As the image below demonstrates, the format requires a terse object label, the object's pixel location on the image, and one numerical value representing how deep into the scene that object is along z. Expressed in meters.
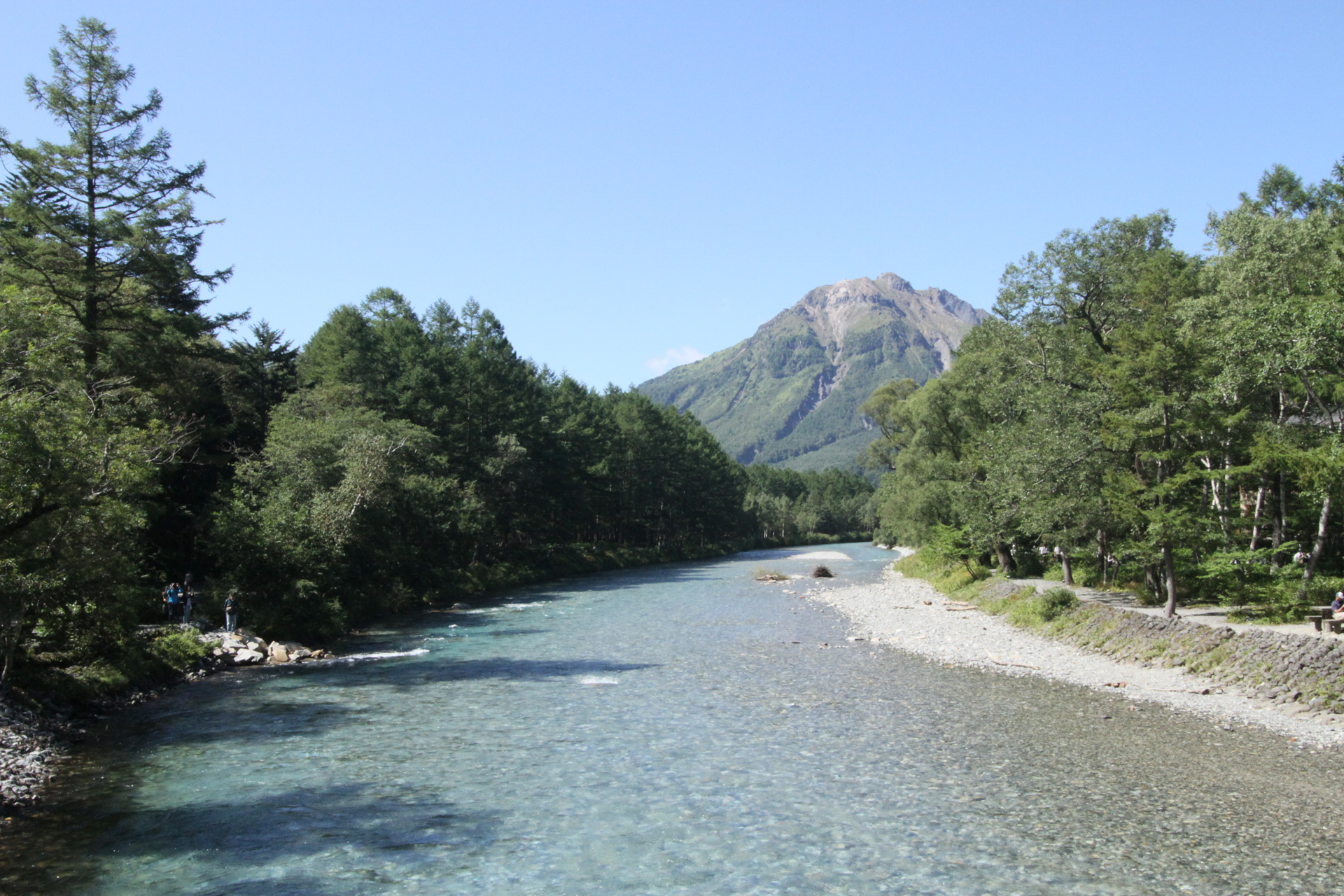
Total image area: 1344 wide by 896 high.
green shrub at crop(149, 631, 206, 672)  25.31
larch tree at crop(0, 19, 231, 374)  29.27
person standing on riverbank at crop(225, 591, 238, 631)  30.17
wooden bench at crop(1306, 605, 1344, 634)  20.34
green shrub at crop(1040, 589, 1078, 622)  32.39
